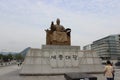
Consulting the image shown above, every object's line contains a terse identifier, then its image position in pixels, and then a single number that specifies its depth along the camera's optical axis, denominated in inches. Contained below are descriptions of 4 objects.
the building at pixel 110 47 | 3634.4
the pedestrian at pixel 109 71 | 326.3
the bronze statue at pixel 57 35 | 653.3
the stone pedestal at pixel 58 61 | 581.0
